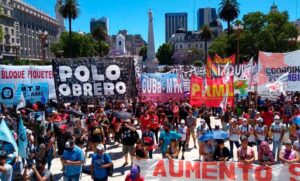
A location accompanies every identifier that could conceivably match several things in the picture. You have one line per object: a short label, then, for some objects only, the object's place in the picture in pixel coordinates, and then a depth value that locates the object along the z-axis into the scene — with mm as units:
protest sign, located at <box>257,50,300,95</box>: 15898
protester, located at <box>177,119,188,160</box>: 12345
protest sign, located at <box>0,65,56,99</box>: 17000
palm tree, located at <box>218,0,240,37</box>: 64938
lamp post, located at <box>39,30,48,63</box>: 36656
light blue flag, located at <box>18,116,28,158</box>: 9945
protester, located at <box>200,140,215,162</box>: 9617
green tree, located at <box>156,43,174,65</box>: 148625
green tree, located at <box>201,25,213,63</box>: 99125
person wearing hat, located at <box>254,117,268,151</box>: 11664
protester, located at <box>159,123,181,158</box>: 11031
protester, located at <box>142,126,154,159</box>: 11102
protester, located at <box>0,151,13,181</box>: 8141
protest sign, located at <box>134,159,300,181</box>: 8539
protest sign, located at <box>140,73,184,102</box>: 18969
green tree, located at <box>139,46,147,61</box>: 172450
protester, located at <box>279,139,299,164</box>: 9078
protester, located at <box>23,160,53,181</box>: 7797
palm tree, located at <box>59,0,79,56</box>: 69812
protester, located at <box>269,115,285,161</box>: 11703
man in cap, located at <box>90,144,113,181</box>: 8508
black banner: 14188
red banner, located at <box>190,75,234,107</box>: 13750
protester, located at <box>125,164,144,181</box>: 7555
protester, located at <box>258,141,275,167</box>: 9320
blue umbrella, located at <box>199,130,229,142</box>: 9844
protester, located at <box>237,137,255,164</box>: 9008
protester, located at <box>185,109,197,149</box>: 14227
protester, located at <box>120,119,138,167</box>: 11531
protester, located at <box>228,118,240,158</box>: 11923
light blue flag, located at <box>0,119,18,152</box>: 9359
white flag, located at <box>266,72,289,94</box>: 15844
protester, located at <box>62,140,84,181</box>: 8836
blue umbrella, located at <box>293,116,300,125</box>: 12734
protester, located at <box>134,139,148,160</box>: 9758
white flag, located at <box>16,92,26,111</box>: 15279
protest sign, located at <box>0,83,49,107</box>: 16219
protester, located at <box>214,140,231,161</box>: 9273
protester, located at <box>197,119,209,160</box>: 12383
